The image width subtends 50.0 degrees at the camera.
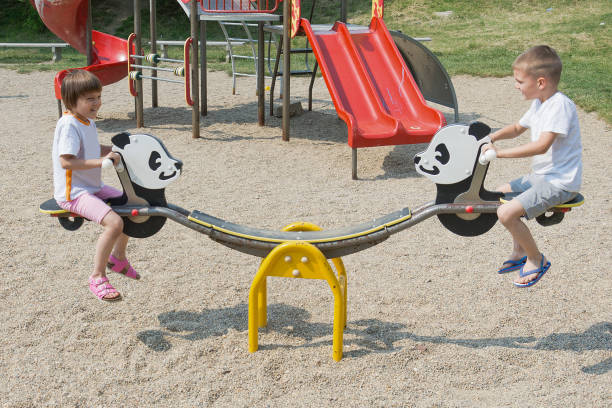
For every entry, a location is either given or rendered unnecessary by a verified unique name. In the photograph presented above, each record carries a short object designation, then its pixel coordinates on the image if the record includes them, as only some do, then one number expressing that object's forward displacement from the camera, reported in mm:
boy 2646
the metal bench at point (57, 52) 12860
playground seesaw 2807
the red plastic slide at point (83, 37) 7977
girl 2822
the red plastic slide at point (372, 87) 5734
